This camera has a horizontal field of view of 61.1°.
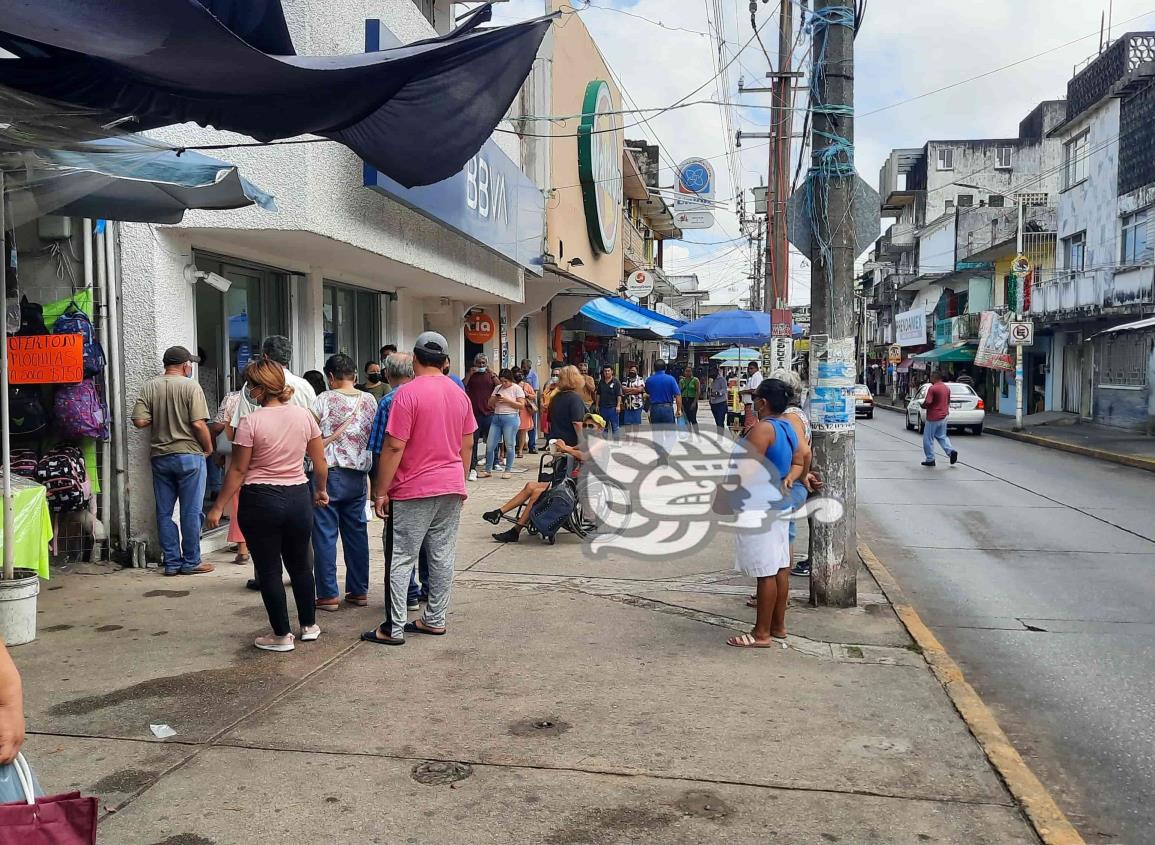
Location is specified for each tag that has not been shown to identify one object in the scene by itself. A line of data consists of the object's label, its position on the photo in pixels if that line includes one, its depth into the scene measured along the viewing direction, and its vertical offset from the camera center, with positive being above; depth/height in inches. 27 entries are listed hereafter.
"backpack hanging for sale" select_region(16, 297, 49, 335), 275.3 +18.1
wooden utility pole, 757.3 +172.9
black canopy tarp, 144.8 +52.6
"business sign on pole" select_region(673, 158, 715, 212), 927.0 +184.5
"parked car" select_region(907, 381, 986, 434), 1042.7 -39.5
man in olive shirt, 290.8 -19.9
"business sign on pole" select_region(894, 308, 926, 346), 2068.2 +98.5
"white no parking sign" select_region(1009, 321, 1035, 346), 1014.4 +39.5
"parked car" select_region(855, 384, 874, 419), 1346.3 -43.6
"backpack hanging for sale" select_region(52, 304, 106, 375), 277.7 +15.2
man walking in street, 639.8 -30.0
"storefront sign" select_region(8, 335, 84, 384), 271.1 +7.5
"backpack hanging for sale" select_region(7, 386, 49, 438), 270.5 -8.0
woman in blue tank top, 228.7 -38.4
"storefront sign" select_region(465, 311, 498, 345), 701.9 +36.8
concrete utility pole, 267.1 +27.1
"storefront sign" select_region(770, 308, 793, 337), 757.9 +39.1
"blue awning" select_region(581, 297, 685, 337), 917.2 +58.3
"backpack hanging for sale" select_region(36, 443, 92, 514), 276.4 -26.8
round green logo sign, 764.0 +175.0
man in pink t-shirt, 223.1 -22.8
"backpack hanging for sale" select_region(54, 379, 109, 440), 276.7 -8.0
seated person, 369.7 -48.0
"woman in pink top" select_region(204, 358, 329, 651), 212.4 -23.8
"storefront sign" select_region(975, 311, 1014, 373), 1346.0 +41.4
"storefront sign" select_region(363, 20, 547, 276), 362.0 +84.7
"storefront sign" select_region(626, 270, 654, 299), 1049.5 +97.7
